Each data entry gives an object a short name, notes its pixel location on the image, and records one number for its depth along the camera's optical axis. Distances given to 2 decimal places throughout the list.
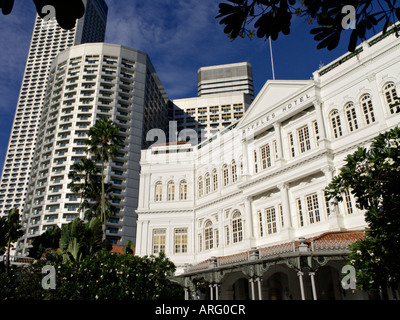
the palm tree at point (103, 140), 38.25
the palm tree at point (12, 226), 35.12
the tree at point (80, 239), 27.69
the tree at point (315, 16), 3.72
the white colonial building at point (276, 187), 23.47
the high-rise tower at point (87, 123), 76.62
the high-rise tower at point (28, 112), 132.38
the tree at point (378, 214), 11.00
